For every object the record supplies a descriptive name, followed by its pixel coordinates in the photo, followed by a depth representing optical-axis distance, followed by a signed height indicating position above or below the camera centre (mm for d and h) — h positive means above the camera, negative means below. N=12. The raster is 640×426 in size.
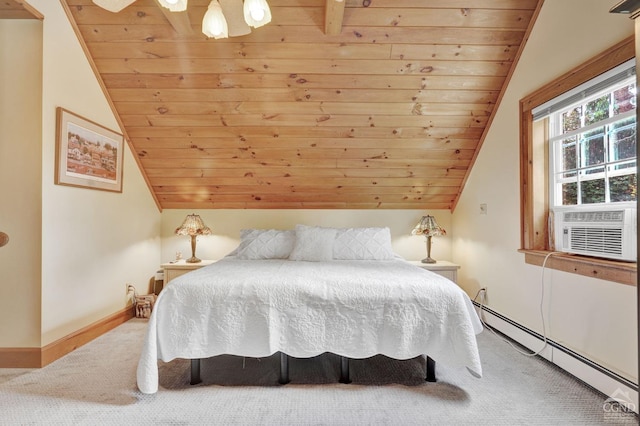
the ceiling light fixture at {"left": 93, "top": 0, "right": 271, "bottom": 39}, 1542 +1046
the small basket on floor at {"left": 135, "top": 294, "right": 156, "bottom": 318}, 3113 -888
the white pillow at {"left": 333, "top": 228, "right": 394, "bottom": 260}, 2984 -276
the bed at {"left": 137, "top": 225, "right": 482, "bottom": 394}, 1793 -597
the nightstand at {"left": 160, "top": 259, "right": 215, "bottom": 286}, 3152 -525
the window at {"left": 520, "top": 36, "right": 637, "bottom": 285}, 1730 +426
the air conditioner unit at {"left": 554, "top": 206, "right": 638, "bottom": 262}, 1657 -93
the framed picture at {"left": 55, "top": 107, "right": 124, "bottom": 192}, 2246 +501
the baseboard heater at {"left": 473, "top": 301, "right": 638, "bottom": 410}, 1629 -885
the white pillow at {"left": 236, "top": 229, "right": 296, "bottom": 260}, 2998 -275
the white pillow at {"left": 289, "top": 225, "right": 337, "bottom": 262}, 2850 -262
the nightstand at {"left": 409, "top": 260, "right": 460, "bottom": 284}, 3166 -534
